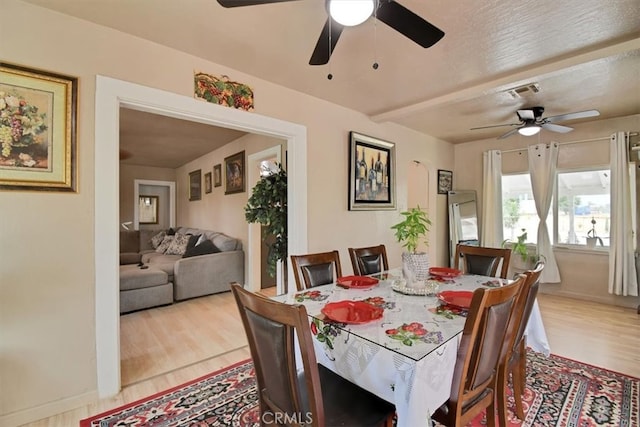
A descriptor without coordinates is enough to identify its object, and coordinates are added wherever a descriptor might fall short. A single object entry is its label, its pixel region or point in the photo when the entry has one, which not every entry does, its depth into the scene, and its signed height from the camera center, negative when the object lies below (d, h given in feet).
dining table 3.31 -1.63
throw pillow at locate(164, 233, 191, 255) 17.33 -1.91
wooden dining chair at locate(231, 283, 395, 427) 3.12 -2.04
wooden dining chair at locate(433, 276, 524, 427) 3.55 -1.88
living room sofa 13.42 -2.50
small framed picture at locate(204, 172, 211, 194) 19.06 +2.11
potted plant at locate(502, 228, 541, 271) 14.17 -2.03
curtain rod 11.84 +3.29
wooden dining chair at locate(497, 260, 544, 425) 4.56 -2.12
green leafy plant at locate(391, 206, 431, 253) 5.62 -0.29
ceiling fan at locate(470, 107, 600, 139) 10.46 +3.36
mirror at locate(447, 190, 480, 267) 16.46 -0.29
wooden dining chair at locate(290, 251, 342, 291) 6.97 -1.38
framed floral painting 5.31 +1.63
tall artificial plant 10.93 +0.20
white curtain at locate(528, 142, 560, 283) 13.61 +1.12
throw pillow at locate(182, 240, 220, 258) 14.40 -1.81
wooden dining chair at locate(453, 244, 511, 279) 7.77 -1.29
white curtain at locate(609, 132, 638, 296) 11.67 -0.58
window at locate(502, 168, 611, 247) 12.87 +0.31
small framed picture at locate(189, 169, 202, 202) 20.55 +2.12
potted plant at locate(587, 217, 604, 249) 13.00 -1.05
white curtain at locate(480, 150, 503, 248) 15.51 +0.76
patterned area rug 5.63 -4.03
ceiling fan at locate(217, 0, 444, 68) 3.95 +2.90
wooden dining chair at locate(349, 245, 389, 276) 8.35 -1.38
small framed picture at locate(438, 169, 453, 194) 16.43 +1.91
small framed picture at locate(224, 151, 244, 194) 15.17 +2.23
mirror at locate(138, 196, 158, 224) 24.22 +0.44
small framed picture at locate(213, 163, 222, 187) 17.61 +2.42
